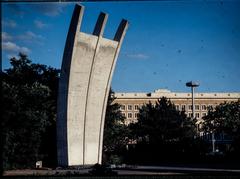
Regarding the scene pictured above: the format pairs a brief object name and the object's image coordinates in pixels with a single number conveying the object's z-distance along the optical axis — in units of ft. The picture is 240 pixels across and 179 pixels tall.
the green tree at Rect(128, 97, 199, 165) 167.73
